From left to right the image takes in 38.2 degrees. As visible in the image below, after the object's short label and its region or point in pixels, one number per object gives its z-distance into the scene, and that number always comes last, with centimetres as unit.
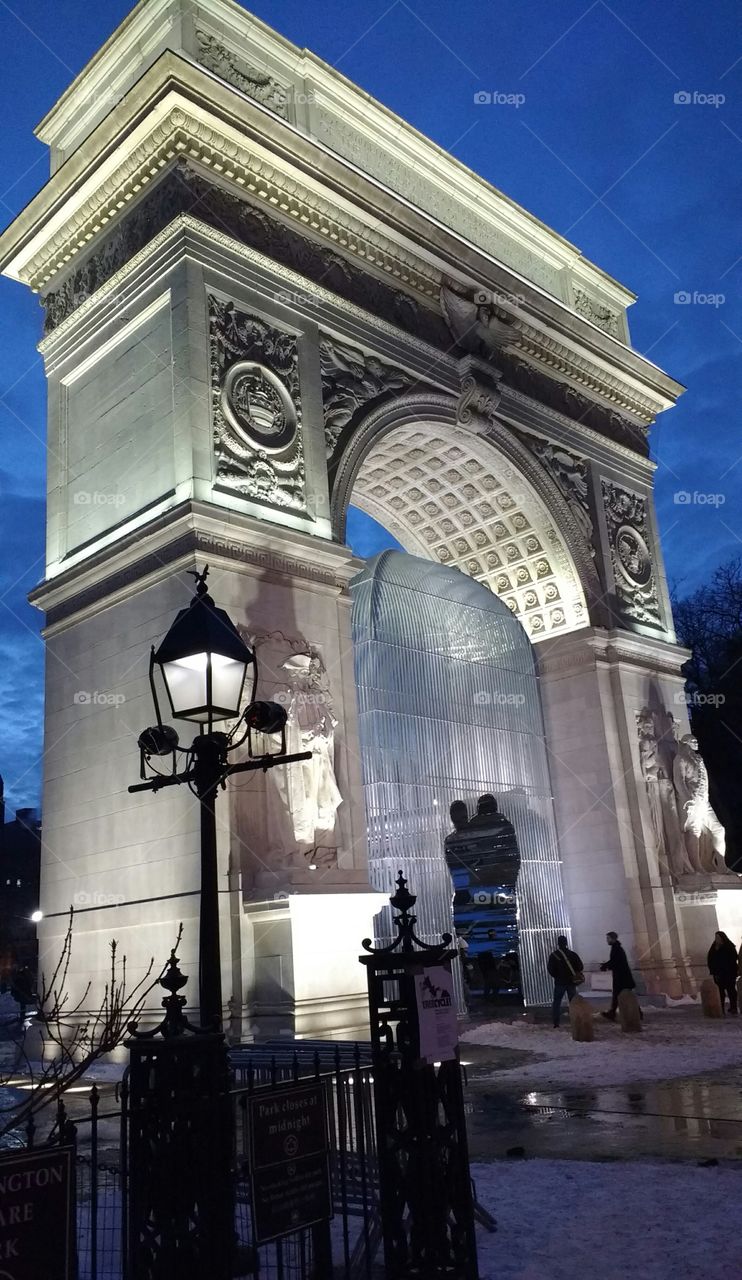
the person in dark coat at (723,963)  1698
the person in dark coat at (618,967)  1631
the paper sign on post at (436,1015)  530
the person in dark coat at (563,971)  1623
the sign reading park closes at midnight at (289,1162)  477
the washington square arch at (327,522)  1488
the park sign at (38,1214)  353
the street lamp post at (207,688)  599
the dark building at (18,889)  5006
